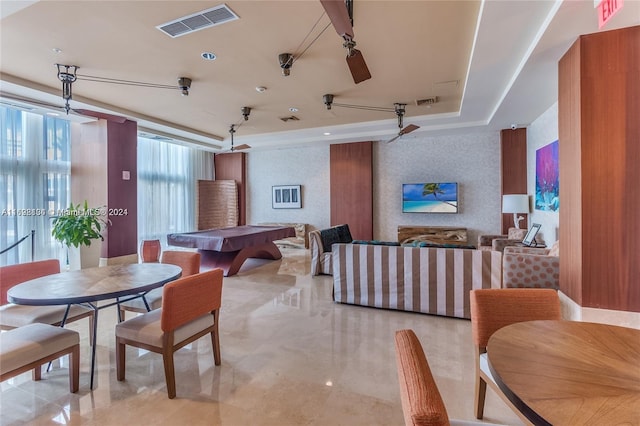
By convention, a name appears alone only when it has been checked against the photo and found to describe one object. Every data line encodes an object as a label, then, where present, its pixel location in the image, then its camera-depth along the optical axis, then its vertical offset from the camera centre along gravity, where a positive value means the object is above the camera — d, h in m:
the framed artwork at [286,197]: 8.51 +0.42
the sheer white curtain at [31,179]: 4.78 +0.59
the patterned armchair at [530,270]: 2.92 -0.59
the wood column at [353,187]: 7.53 +0.61
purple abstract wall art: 4.30 +0.48
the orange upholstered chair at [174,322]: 2.01 -0.78
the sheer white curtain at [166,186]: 7.05 +0.66
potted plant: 4.47 -0.20
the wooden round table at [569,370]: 0.84 -0.55
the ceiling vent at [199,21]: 2.67 +1.75
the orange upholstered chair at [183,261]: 3.05 -0.48
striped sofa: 3.36 -0.76
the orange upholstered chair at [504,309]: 1.73 -0.56
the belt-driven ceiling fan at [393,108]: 4.90 +1.80
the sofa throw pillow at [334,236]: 5.40 -0.47
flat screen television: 6.93 +0.30
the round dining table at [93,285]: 1.96 -0.52
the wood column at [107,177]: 5.52 +0.67
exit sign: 1.59 +1.06
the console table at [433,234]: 6.75 -0.54
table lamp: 5.24 +0.10
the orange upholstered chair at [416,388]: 0.68 -0.46
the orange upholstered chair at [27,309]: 2.30 -0.74
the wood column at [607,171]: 2.34 +0.30
